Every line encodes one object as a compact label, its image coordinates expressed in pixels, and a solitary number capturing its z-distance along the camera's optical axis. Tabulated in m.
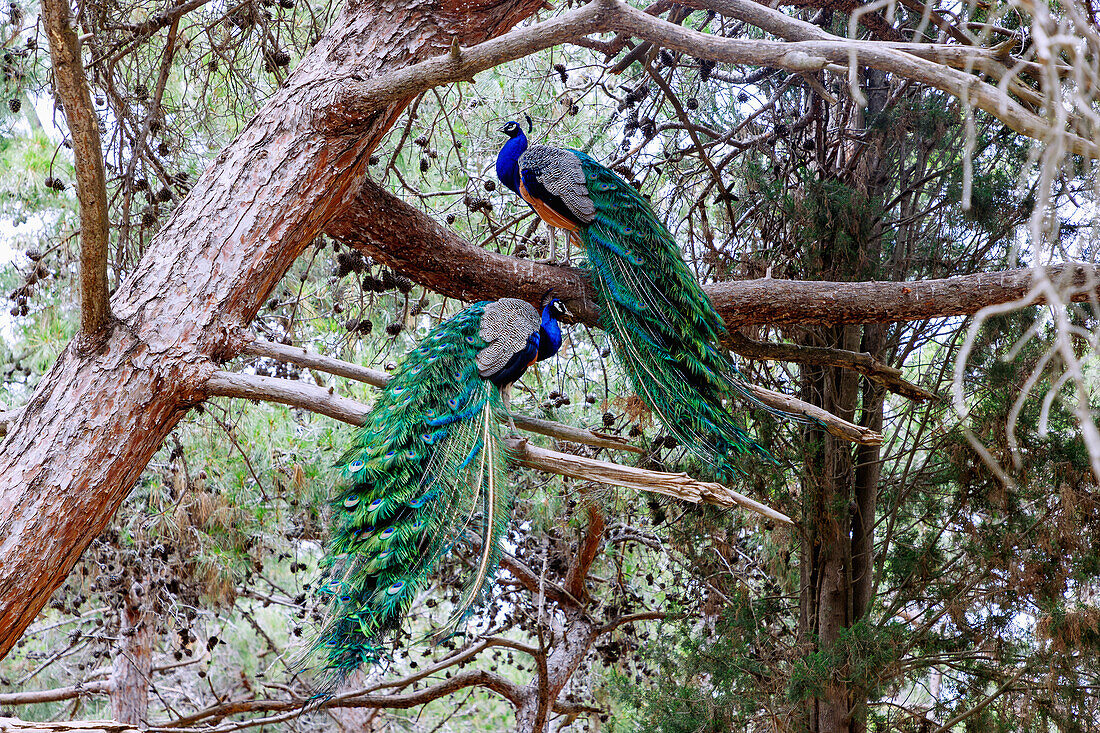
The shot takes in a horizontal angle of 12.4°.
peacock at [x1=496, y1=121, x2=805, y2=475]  16.54
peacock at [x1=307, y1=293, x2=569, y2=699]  15.97
